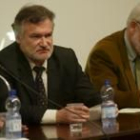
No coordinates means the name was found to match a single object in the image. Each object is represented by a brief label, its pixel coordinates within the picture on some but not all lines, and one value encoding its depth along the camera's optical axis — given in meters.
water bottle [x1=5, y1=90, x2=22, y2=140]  3.79
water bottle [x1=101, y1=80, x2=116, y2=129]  4.13
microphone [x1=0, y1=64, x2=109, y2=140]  4.11
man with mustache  4.30
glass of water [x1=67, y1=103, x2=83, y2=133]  3.93
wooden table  3.83
